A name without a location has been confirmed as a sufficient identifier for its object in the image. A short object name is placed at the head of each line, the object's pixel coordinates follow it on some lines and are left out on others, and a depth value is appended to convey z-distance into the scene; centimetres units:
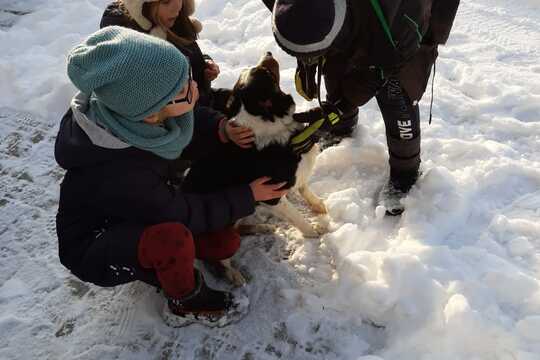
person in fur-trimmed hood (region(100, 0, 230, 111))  262
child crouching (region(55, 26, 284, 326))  177
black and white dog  235
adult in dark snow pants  181
